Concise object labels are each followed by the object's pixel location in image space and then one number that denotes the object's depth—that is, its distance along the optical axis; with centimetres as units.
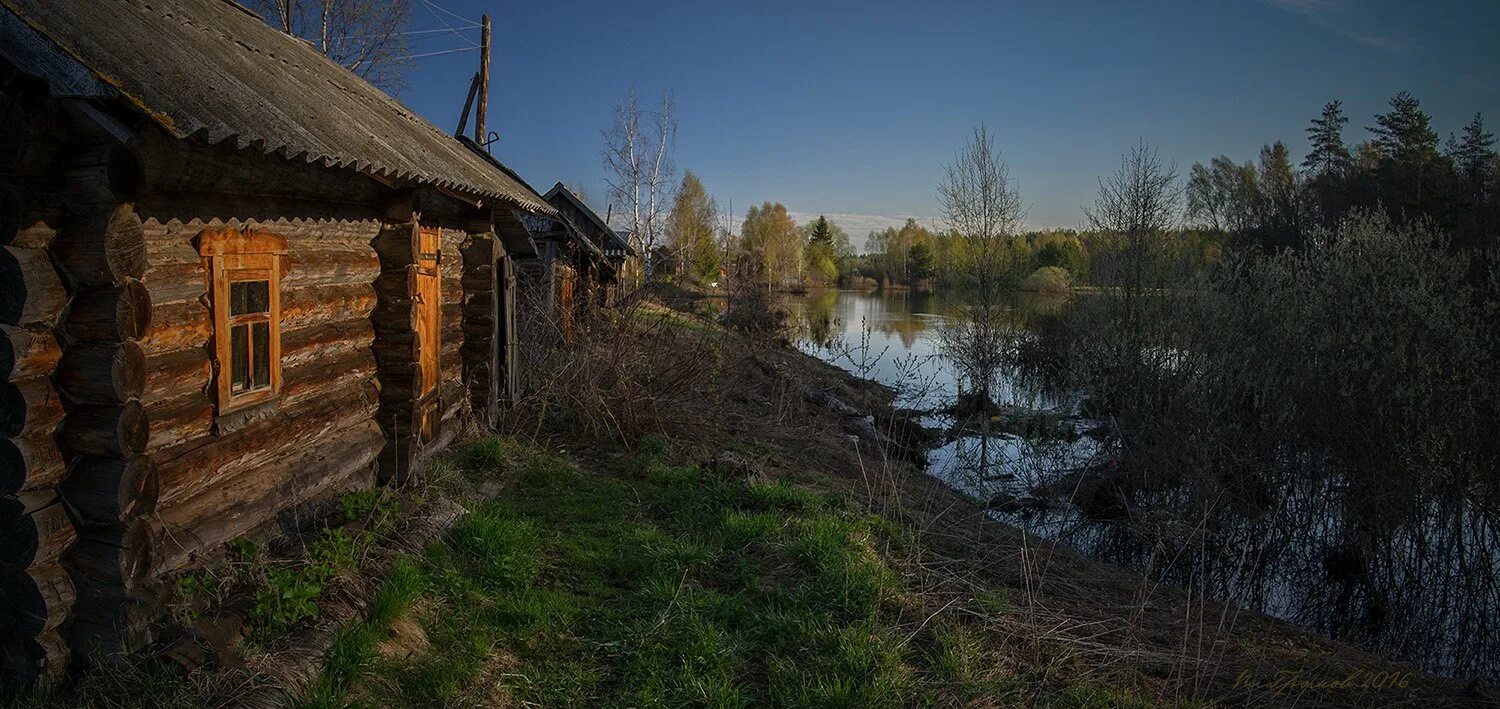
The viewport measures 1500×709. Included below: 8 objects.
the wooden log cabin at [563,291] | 1020
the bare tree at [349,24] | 1977
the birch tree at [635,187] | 3117
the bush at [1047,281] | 3909
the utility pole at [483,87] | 1953
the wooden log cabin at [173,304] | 344
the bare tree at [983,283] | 1884
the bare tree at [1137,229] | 1486
